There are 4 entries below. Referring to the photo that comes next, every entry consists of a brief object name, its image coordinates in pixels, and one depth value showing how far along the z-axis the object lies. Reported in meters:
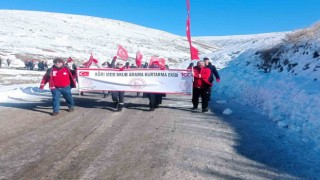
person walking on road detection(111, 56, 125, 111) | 11.50
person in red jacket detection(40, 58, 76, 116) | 11.13
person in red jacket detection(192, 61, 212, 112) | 12.17
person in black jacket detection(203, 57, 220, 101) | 12.37
